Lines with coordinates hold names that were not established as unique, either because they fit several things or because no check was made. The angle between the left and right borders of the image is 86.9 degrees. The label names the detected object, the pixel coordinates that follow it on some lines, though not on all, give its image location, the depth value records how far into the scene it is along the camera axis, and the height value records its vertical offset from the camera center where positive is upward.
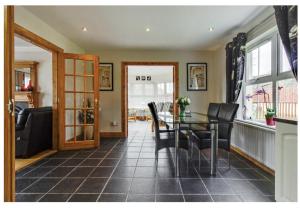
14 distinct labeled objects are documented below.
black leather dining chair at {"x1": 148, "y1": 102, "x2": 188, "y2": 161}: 2.13 -0.50
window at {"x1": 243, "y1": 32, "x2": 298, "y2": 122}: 2.07 +0.30
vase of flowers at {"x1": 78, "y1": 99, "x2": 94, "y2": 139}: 3.22 -0.32
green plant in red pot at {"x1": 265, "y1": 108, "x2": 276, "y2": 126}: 2.13 -0.20
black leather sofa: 2.50 -0.47
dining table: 1.96 -0.40
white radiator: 2.08 -0.60
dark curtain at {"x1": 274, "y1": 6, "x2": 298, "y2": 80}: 1.45 +0.72
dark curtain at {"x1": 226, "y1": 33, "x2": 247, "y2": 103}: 2.68 +0.64
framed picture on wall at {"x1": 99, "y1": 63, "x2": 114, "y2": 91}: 4.08 +0.68
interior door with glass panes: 3.11 +0.01
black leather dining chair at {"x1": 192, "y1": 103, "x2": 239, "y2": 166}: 2.10 -0.45
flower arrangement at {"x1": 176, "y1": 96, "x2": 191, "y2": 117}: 2.64 -0.01
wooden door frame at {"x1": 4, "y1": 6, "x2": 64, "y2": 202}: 0.99 -0.09
